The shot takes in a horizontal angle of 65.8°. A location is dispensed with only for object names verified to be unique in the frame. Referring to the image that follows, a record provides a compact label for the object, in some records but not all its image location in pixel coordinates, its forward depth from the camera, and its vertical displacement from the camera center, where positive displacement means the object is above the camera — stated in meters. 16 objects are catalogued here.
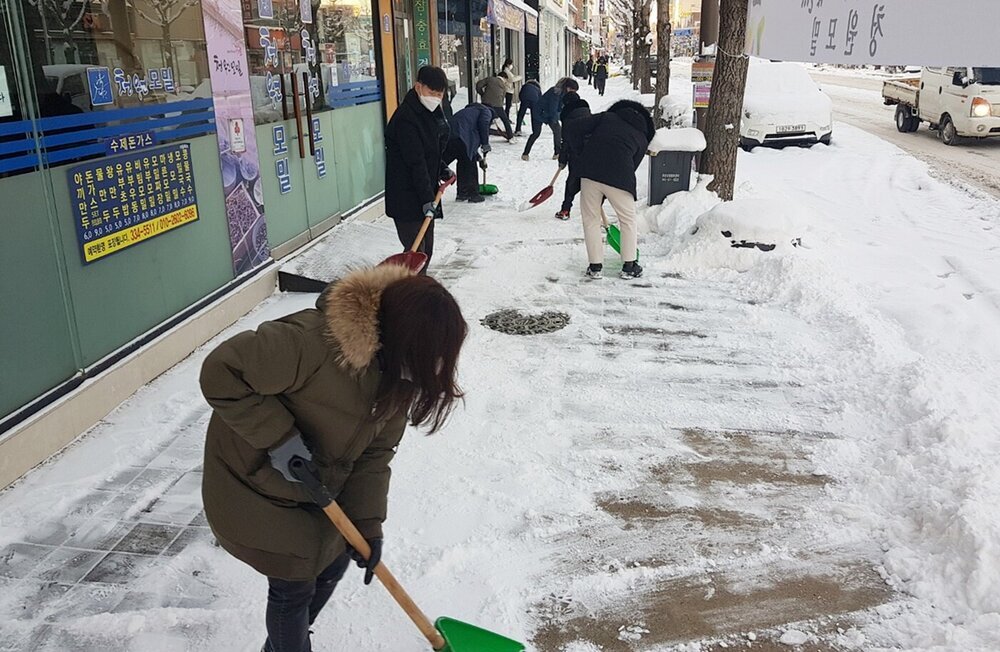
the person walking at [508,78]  17.17 +0.00
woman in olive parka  1.93 -0.79
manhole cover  5.82 -1.80
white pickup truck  14.80 -0.69
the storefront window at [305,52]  6.46 +0.28
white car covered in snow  14.98 -0.83
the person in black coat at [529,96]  15.62 -0.37
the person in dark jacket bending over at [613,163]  6.59 -0.72
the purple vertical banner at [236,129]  5.69 -0.33
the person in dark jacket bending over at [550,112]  14.69 -0.63
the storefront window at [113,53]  3.97 +0.19
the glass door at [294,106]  6.54 -0.20
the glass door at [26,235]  3.68 -0.69
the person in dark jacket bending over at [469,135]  9.86 -0.69
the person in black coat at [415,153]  5.72 -0.52
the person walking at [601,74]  32.78 +0.08
